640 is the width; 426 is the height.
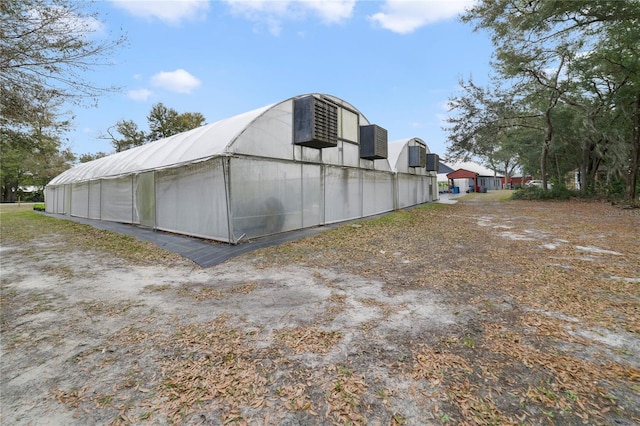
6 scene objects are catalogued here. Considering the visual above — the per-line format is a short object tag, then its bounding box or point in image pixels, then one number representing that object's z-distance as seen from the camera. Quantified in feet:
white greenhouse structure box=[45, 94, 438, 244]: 23.72
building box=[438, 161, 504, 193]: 132.36
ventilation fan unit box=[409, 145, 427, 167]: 55.67
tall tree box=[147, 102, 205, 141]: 111.34
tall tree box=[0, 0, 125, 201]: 17.39
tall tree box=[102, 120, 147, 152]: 113.39
